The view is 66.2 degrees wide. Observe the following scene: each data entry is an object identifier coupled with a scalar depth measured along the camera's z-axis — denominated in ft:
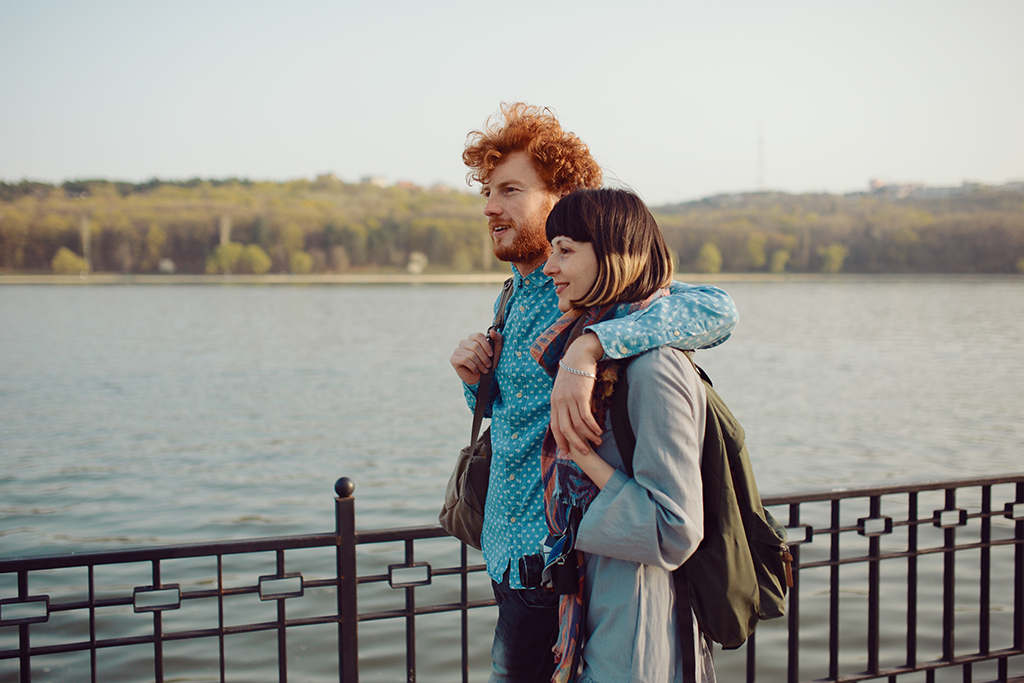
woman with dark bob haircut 4.50
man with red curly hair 4.66
